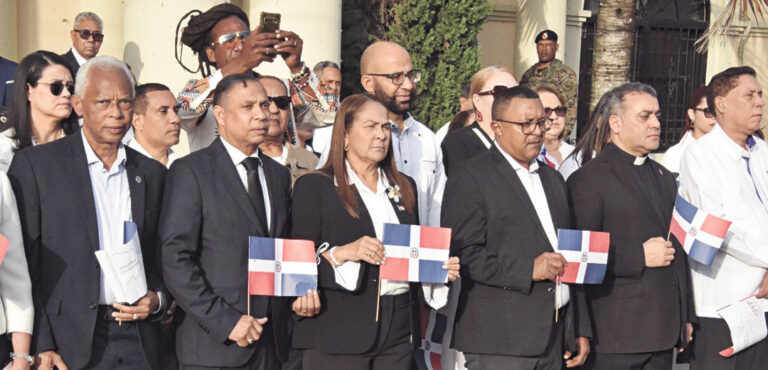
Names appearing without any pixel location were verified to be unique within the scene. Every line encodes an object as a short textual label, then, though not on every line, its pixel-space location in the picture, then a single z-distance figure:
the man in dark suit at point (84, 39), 7.97
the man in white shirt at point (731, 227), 5.58
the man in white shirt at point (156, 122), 5.88
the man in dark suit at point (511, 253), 4.78
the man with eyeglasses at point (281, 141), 5.68
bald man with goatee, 5.75
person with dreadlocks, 5.50
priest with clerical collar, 5.22
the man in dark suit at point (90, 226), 4.03
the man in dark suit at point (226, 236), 4.24
